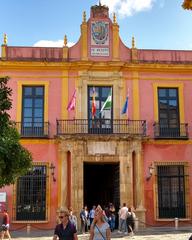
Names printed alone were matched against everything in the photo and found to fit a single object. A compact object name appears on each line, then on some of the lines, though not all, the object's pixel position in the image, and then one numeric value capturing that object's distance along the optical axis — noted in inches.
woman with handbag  223.2
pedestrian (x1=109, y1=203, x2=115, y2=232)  539.9
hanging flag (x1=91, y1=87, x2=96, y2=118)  576.2
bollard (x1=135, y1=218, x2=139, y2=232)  552.9
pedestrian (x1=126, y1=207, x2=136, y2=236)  491.6
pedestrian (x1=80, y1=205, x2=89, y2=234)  526.4
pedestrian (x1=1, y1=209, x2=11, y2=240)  443.2
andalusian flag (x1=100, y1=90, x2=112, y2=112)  569.6
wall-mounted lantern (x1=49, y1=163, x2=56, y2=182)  574.1
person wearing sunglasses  218.3
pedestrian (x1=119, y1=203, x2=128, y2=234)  525.5
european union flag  574.1
